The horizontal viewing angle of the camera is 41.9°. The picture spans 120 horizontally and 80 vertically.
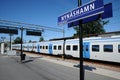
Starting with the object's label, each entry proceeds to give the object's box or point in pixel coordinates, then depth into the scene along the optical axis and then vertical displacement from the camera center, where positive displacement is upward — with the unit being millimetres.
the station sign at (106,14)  5062 +1005
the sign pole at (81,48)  5480 -120
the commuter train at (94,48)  15567 -380
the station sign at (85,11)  4988 +1149
